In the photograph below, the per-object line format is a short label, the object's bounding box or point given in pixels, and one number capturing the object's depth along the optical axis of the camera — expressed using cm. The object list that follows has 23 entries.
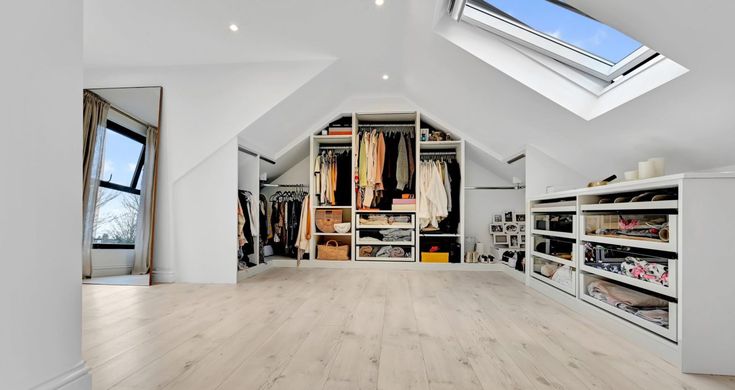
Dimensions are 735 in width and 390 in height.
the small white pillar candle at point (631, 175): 227
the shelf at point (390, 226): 459
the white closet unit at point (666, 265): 156
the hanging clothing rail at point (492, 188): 481
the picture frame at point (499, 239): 484
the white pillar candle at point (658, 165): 210
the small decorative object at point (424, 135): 475
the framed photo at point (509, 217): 485
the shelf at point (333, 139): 476
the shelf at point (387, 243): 454
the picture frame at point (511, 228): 478
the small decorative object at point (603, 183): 255
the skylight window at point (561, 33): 210
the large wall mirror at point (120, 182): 336
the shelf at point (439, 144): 464
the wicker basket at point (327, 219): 472
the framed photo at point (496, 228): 484
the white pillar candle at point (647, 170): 211
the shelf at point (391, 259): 451
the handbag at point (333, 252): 461
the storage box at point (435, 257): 449
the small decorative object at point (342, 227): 468
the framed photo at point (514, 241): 475
